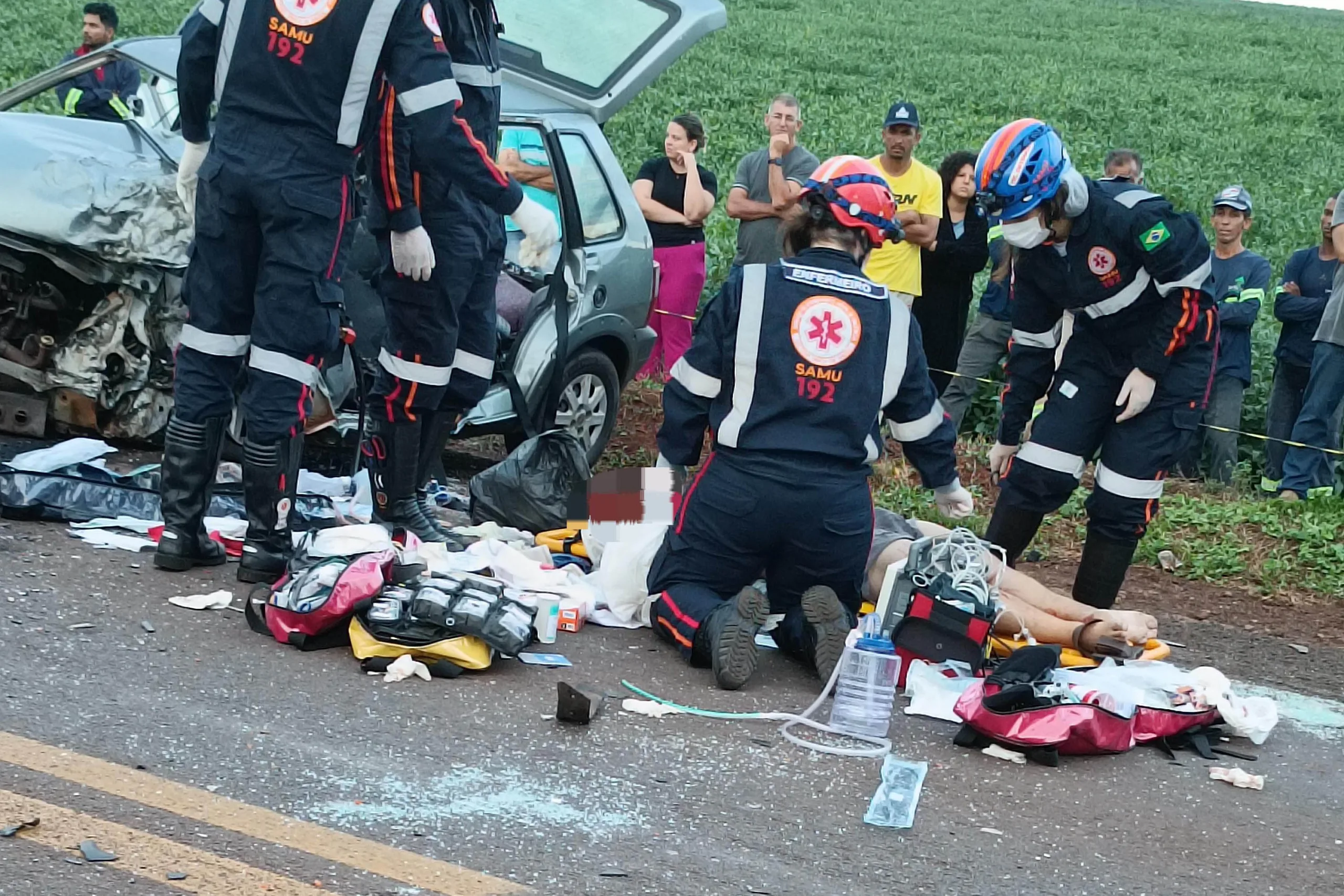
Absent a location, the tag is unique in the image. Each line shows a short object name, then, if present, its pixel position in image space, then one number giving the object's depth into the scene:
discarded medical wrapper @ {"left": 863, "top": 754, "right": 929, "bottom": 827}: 4.08
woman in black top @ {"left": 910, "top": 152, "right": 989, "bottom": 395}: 9.74
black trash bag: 6.82
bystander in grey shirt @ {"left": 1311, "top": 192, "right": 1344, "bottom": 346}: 9.26
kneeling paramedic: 5.17
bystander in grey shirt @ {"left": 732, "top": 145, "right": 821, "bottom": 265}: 10.10
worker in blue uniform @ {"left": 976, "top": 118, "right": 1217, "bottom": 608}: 6.00
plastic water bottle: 4.77
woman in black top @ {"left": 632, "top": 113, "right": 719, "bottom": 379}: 10.18
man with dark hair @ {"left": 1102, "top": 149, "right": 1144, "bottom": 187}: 9.43
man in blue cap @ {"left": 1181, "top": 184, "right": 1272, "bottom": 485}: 9.73
